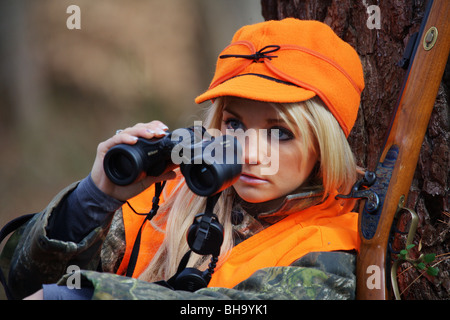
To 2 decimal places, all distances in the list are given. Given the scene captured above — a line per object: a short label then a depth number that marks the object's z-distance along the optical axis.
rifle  3.12
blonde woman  3.11
